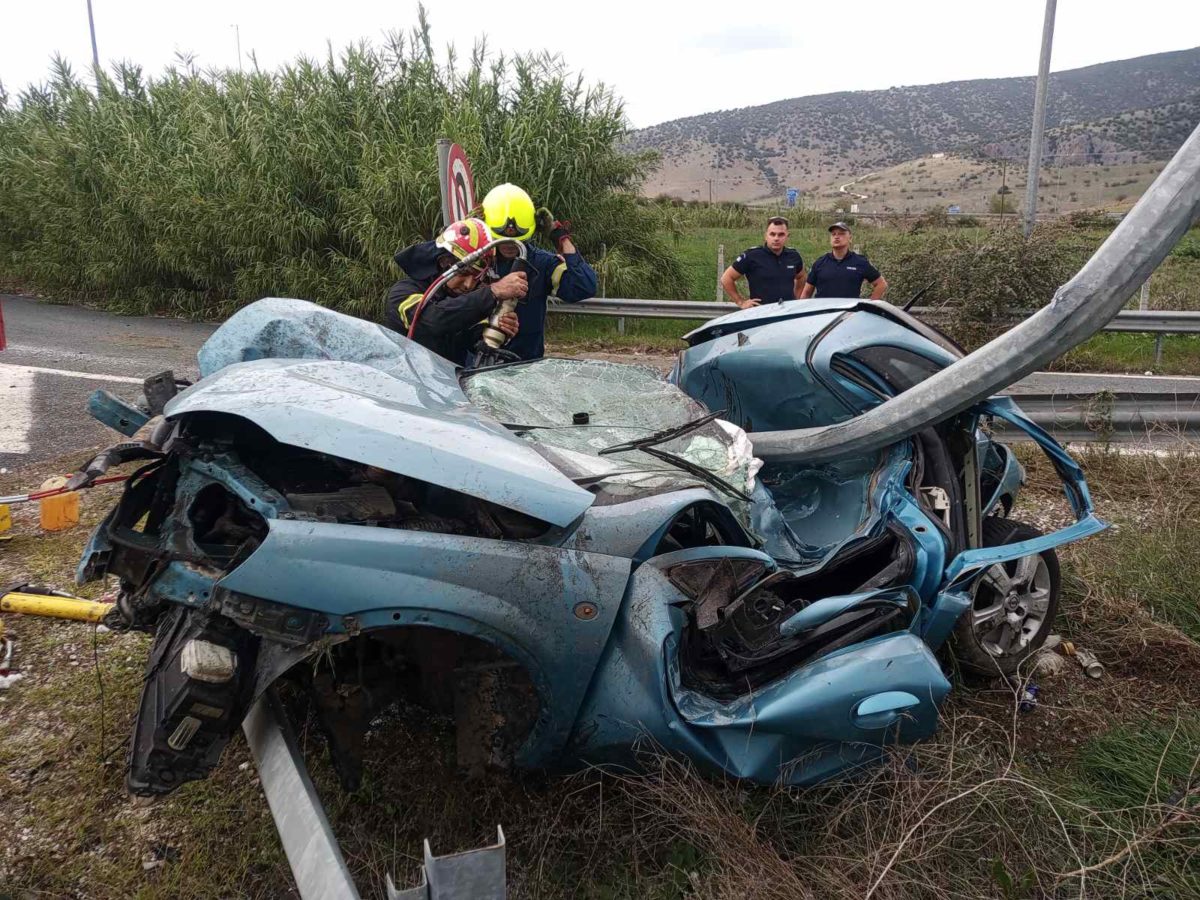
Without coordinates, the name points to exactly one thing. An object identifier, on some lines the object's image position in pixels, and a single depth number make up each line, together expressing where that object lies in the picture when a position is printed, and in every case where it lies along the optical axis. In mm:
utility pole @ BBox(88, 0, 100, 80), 20133
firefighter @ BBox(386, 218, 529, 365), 4215
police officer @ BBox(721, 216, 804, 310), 7355
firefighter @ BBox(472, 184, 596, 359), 5047
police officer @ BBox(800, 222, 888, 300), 7328
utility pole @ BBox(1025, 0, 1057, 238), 11281
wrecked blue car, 1999
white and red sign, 5342
